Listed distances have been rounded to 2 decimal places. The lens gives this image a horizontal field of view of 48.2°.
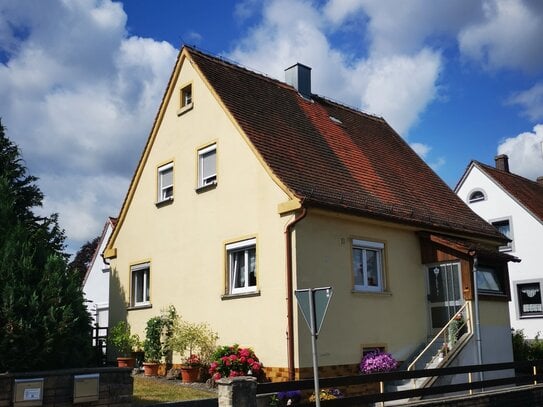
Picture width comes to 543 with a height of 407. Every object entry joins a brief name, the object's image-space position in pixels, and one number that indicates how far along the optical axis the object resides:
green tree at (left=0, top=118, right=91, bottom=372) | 11.57
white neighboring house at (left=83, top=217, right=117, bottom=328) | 31.77
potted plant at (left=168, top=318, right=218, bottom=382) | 15.06
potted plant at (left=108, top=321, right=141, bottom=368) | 17.18
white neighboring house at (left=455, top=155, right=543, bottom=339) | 27.20
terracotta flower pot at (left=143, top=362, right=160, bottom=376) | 16.19
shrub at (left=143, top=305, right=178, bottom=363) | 16.28
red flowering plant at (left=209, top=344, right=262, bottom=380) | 13.27
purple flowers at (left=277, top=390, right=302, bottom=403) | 11.54
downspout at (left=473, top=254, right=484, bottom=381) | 15.23
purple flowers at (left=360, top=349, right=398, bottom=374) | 13.94
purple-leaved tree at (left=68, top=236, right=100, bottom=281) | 41.06
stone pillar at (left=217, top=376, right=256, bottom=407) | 8.66
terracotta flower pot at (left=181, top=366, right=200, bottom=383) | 14.52
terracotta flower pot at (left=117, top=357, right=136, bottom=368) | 17.06
